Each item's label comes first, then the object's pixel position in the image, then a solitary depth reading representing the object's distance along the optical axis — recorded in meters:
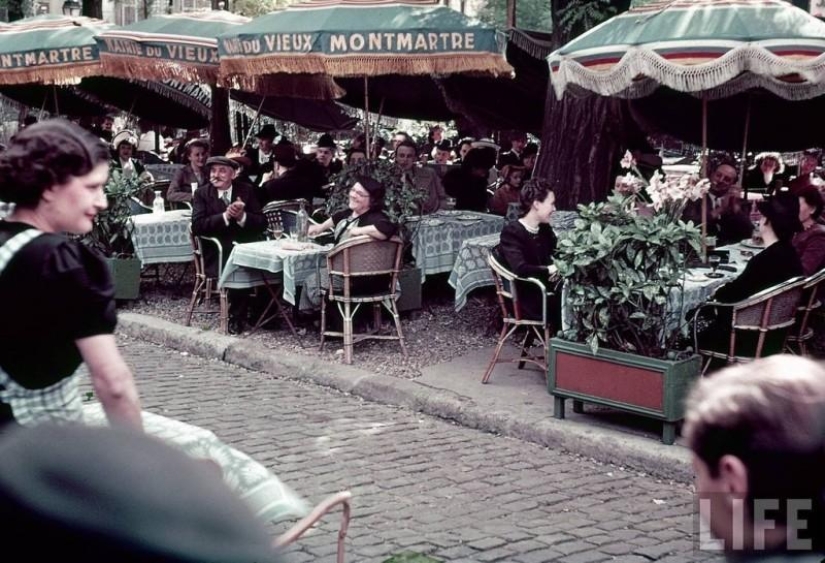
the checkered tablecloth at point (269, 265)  9.27
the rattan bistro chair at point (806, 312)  7.75
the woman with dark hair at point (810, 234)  8.35
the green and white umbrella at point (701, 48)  7.48
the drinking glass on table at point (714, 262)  8.01
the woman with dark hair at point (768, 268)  7.30
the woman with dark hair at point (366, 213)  9.05
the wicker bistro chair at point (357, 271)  8.92
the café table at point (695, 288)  7.29
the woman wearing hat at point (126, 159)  16.22
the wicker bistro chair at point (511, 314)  8.08
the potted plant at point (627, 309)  6.77
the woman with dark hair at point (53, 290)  2.84
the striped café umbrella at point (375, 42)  9.37
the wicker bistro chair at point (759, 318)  7.20
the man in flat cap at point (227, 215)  10.08
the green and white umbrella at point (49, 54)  14.05
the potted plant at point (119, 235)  11.05
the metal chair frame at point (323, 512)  2.73
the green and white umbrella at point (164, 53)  12.01
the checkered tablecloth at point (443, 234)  10.77
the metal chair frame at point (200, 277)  10.25
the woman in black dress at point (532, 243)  8.14
